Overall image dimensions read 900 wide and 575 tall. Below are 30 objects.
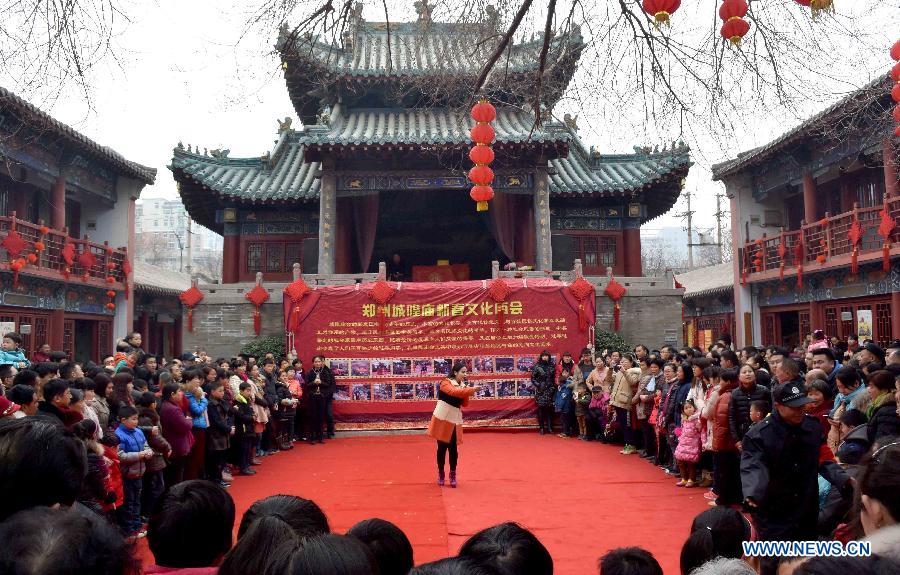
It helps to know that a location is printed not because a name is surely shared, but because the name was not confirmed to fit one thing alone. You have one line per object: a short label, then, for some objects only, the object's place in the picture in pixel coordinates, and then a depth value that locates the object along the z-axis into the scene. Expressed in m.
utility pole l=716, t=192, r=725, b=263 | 29.90
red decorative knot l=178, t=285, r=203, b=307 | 12.81
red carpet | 5.32
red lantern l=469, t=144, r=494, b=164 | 8.39
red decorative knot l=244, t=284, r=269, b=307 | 12.83
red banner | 11.75
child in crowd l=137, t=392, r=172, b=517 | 5.75
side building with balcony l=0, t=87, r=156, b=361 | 12.61
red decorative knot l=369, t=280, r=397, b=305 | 11.90
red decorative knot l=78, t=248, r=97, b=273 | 14.25
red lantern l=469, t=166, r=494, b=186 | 8.55
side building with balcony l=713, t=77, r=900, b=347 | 11.87
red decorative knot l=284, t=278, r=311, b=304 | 12.05
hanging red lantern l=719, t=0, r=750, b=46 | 4.62
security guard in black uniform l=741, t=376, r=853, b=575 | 3.87
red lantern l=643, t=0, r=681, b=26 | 4.57
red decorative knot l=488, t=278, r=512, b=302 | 11.95
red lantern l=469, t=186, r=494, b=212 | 8.48
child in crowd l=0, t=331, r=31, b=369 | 7.88
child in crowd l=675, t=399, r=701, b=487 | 7.11
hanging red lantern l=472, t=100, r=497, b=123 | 7.59
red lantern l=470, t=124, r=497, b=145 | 8.11
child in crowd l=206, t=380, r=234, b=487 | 7.31
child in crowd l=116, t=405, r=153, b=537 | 5.36
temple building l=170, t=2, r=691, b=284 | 14.16
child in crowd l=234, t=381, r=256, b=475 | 8.17
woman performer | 7.32
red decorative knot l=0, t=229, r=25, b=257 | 11.68
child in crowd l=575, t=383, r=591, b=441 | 10.56
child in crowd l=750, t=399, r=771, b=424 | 4.80
